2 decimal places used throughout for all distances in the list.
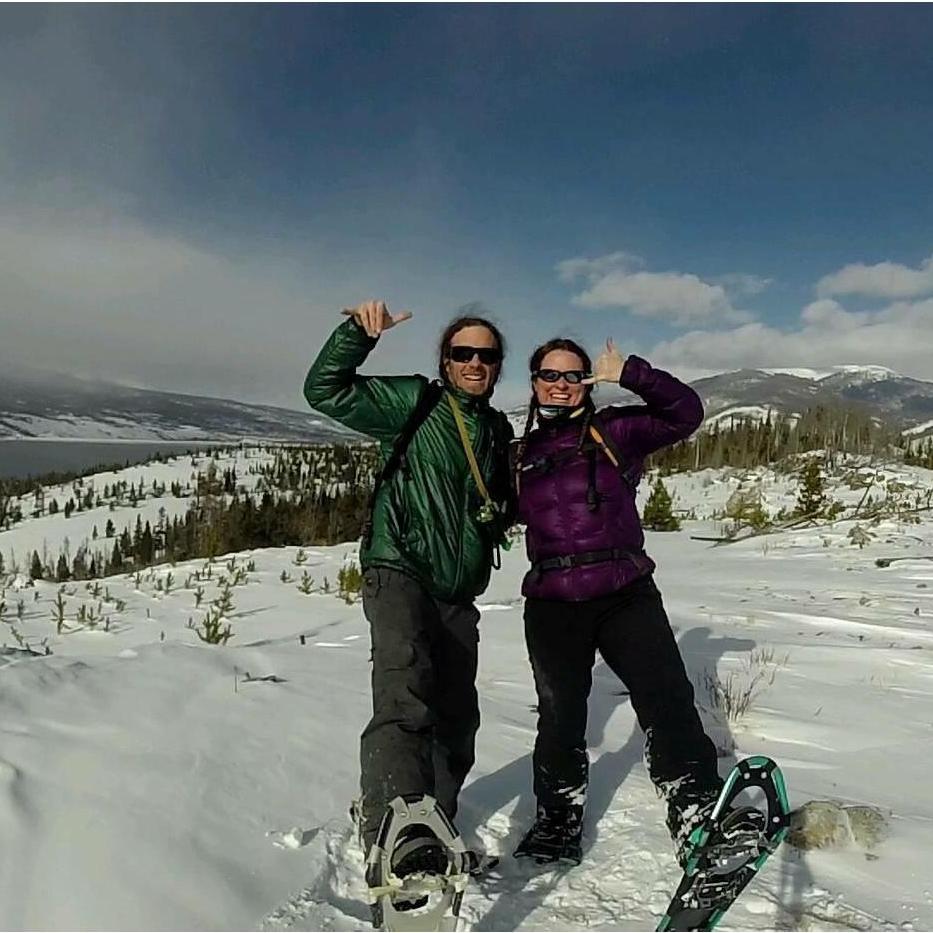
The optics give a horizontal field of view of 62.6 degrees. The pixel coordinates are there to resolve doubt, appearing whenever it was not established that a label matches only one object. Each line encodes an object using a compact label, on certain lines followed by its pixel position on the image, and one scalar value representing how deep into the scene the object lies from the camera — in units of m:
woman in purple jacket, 2.54
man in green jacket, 2.40
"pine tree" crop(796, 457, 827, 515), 13.70
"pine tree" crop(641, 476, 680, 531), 15.01
